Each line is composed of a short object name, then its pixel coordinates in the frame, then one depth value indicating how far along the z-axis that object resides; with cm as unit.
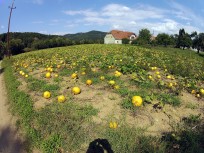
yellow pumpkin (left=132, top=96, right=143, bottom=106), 390
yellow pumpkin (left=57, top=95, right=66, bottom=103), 425
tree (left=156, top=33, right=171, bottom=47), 5111
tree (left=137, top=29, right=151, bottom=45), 4736
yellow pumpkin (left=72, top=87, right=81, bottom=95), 456
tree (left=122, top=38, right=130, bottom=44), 5051
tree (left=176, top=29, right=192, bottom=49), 5309
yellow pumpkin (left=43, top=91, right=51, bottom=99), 457
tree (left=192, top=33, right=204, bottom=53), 4829
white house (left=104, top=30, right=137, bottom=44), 6194
